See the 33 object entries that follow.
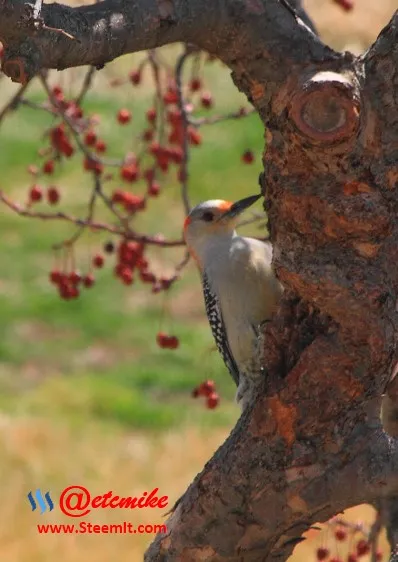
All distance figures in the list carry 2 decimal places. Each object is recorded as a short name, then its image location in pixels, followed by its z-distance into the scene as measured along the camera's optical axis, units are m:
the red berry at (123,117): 10.26
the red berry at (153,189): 9.48
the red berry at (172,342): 9.01
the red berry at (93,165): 8.52
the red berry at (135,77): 9.19
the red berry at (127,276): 9.04
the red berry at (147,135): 9.73
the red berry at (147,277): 8.86
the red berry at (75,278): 9.14
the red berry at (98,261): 9.91
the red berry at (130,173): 9.76
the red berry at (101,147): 9.85
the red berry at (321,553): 8.05
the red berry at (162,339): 9.10
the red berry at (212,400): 8.63
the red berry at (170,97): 9.69
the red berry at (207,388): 8.72
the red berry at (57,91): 9.33
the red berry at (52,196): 9.68
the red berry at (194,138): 9.90
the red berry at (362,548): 8.05
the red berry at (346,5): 9.19
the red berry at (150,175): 9.41
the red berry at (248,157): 9.46
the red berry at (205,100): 10.11
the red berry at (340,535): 8.30
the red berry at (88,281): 9.17
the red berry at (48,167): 9.48
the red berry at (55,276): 9.21
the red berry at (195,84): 9.62
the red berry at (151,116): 9.34
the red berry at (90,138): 9.76
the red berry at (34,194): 9.60
